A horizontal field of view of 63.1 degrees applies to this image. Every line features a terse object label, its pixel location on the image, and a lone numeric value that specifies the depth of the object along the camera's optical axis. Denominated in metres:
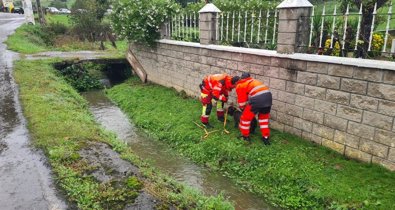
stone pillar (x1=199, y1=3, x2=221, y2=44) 9.12
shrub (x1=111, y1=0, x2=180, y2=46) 11.60
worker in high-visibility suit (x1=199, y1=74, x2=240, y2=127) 7.58
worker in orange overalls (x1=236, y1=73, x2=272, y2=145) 6.66
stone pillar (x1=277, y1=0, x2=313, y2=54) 6.59
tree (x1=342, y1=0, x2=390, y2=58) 6.98
